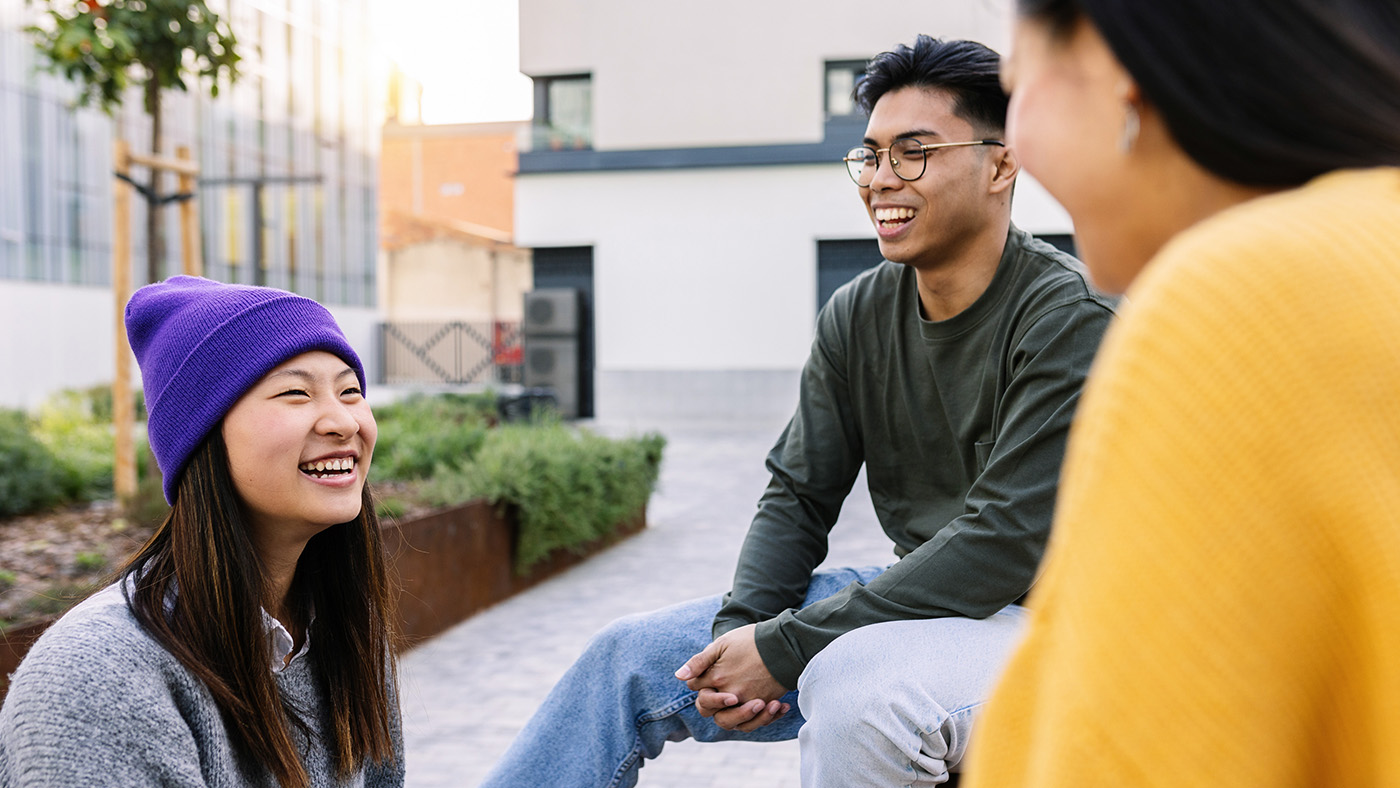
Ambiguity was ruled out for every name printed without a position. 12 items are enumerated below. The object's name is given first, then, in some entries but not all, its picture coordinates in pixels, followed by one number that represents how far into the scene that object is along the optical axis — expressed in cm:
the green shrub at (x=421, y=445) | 794
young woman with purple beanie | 158
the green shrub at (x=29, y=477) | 670
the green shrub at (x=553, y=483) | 675
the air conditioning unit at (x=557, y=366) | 2169
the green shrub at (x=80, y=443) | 739
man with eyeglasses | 202
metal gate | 3012
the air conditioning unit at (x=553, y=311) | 2159
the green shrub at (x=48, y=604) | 389
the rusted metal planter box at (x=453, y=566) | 557
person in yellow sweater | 77
